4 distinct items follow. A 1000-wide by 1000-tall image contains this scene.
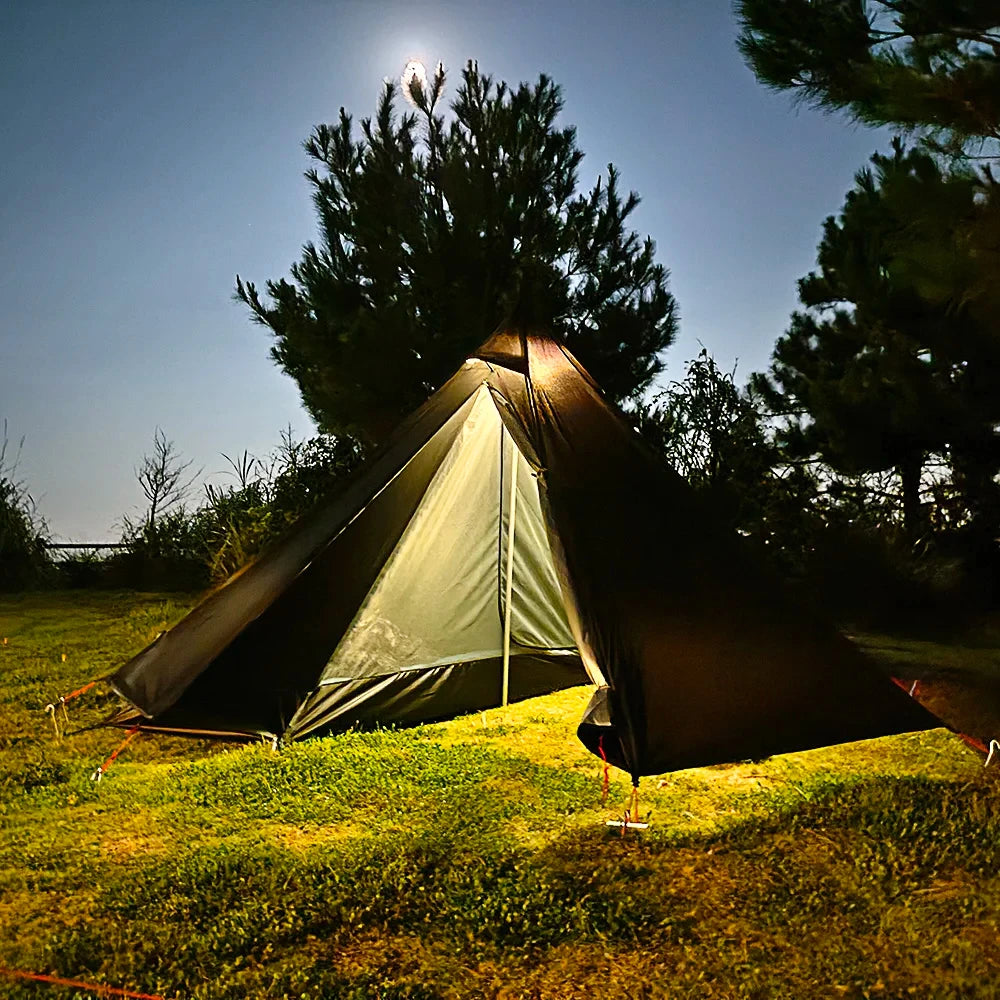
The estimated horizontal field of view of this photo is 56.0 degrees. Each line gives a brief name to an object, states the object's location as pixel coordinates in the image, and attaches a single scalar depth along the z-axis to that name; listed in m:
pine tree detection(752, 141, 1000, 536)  6.41
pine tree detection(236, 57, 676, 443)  7.86
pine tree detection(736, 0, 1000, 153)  4.21
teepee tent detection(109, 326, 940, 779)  2.74
